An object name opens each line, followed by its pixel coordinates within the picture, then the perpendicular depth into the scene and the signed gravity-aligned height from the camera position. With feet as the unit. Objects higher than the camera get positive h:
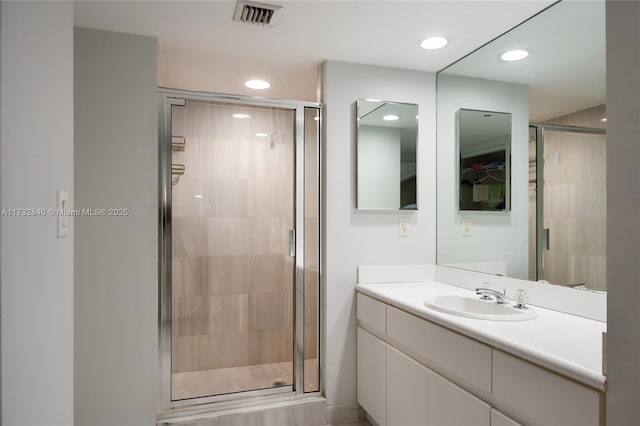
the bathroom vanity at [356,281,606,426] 3.93 -1.87
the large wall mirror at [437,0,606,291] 5.74 +1.06
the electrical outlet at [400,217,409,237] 8.94 -0.25
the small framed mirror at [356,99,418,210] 8.63 +1.33
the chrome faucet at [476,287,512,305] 6.66 -1.36
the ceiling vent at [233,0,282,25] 6.25 +3.27
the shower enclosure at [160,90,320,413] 7.75 -0.70
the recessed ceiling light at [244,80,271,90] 10.12 +3.38
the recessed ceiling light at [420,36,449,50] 7.43 +3.27
